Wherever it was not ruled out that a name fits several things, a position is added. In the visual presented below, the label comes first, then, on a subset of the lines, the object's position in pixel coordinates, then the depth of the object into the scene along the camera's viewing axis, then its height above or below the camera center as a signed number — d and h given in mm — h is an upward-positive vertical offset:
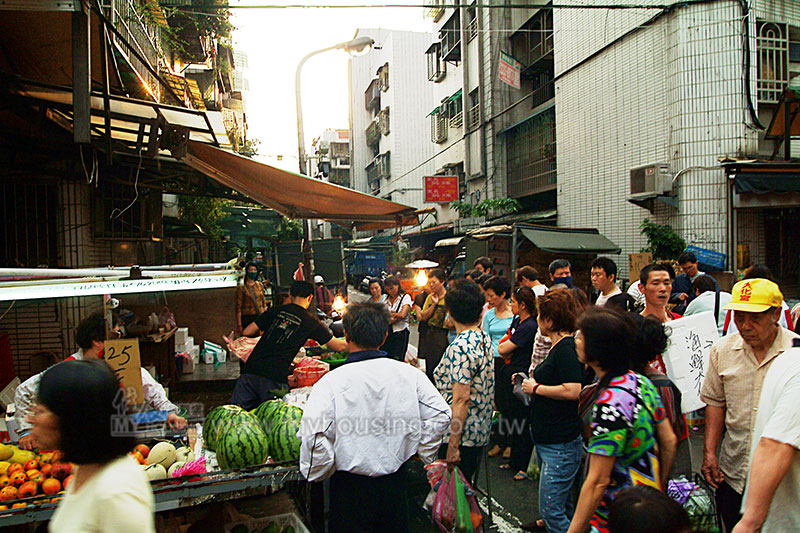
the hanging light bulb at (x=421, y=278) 11224 -453
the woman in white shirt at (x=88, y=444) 1795 -653
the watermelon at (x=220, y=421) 3515 -1130
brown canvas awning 6270 +1017
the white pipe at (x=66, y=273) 3221 -25
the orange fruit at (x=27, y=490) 3064 -1366
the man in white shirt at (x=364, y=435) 2811 -1012
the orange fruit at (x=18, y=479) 3148 -1332
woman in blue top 5961 -831
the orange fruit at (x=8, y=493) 2988 -1349
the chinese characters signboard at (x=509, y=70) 17547 +6642
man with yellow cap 2672 -776
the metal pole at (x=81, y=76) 4434 +1755
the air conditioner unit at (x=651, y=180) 10893 +1594
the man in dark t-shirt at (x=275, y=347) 4781 -826
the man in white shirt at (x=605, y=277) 5789 -285
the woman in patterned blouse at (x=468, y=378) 3771 -942
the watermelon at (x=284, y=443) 3475 -1276
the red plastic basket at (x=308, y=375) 5457 -1254
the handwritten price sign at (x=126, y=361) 3846 -735
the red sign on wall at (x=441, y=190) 23047 +3142
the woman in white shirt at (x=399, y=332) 7317 -1101
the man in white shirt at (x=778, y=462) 2002 -879
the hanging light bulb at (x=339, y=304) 8302 -738
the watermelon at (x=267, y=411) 3709 -1142
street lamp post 8898 +3829
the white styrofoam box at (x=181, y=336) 8602 -1223
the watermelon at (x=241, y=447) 3348 -1248
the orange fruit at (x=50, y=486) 3109 -1363
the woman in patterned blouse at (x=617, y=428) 2371 -849
